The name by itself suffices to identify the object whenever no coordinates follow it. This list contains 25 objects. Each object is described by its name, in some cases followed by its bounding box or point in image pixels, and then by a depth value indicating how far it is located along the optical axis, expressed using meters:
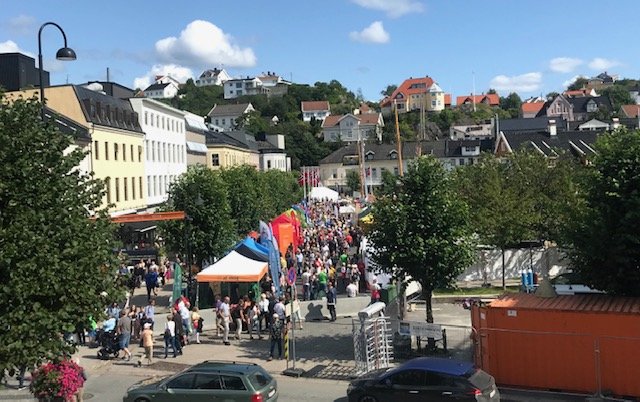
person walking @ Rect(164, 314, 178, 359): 20.48
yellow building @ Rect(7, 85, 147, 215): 43.97
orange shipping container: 14.45
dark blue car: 13.34
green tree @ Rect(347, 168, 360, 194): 107.88
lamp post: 16.20
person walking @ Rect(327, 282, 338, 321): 25.12
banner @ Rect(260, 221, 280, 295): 23.30
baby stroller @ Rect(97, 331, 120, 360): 20.83
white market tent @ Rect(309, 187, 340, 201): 67.94
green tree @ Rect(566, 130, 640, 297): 16.48
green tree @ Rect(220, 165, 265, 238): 43.66
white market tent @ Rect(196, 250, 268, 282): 25.17
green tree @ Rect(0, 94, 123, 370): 10.60
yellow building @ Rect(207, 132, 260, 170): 83.31
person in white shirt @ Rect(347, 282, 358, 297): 27.06
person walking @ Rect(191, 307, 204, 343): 22.44
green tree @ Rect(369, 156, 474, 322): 19.28
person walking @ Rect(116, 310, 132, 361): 20.67
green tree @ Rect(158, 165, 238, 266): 30.75
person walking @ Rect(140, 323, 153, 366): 19.75
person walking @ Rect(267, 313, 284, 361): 20.03
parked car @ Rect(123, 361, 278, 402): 13.76
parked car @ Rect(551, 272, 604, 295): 18.09
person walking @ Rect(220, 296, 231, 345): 22.23
